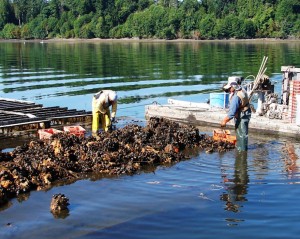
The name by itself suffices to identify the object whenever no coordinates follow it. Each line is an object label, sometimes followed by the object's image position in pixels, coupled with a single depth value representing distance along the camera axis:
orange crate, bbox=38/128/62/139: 16.00
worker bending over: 15.34
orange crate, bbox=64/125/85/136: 16.09
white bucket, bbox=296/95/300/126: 16.63
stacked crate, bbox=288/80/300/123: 17.19
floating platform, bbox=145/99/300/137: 17.28
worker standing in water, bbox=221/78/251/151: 13.78
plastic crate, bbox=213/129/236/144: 15.41
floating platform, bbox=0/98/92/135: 18.09
